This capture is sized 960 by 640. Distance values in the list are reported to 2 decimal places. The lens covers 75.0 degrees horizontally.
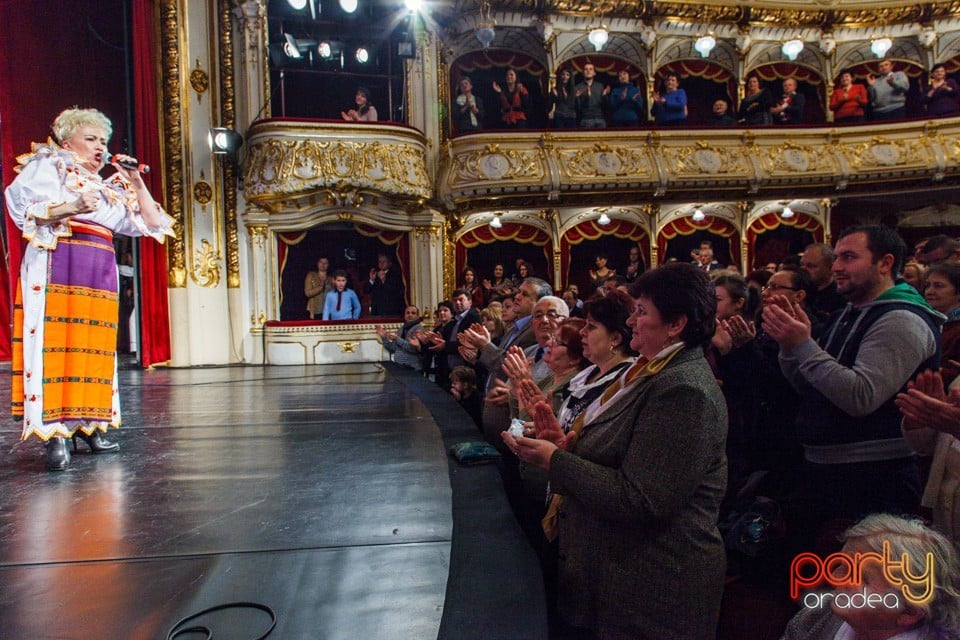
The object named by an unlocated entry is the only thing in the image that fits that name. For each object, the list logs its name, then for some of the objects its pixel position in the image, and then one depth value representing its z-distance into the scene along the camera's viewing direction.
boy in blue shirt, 9.77
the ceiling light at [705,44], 11.09
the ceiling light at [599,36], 10.34
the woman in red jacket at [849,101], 11.52
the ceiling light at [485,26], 9.93
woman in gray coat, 1.29
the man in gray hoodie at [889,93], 11.21
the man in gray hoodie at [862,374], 1.71
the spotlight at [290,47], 9.95
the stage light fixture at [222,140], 8.91
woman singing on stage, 3.08
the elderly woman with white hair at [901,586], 1.06
